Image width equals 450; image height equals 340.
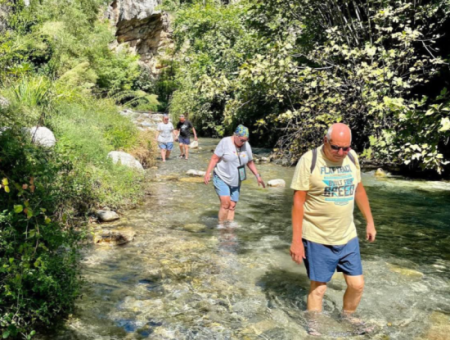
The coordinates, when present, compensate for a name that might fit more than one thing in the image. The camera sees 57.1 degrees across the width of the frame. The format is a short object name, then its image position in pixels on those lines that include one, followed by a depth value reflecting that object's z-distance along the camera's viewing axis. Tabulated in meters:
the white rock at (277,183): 12.49
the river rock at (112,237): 6.75
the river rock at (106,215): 7.85
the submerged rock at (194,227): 7.85
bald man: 4.00
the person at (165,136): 16.11
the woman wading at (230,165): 7.61
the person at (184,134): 17.34
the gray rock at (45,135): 7.49
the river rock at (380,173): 14.17
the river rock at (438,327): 4.23
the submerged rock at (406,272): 5.88
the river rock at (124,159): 11.03
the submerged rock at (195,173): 13.71
